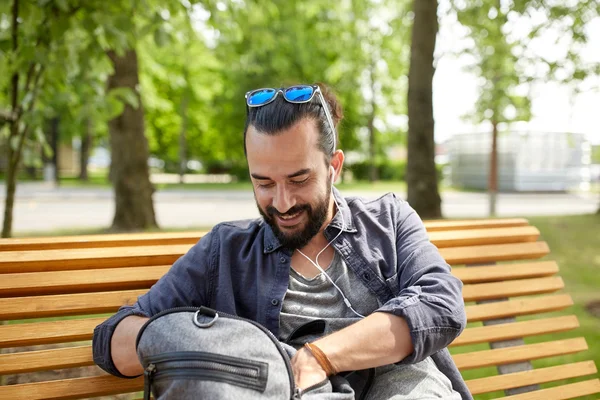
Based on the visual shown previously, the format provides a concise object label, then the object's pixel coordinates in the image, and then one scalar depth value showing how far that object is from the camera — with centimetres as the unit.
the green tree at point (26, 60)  328
